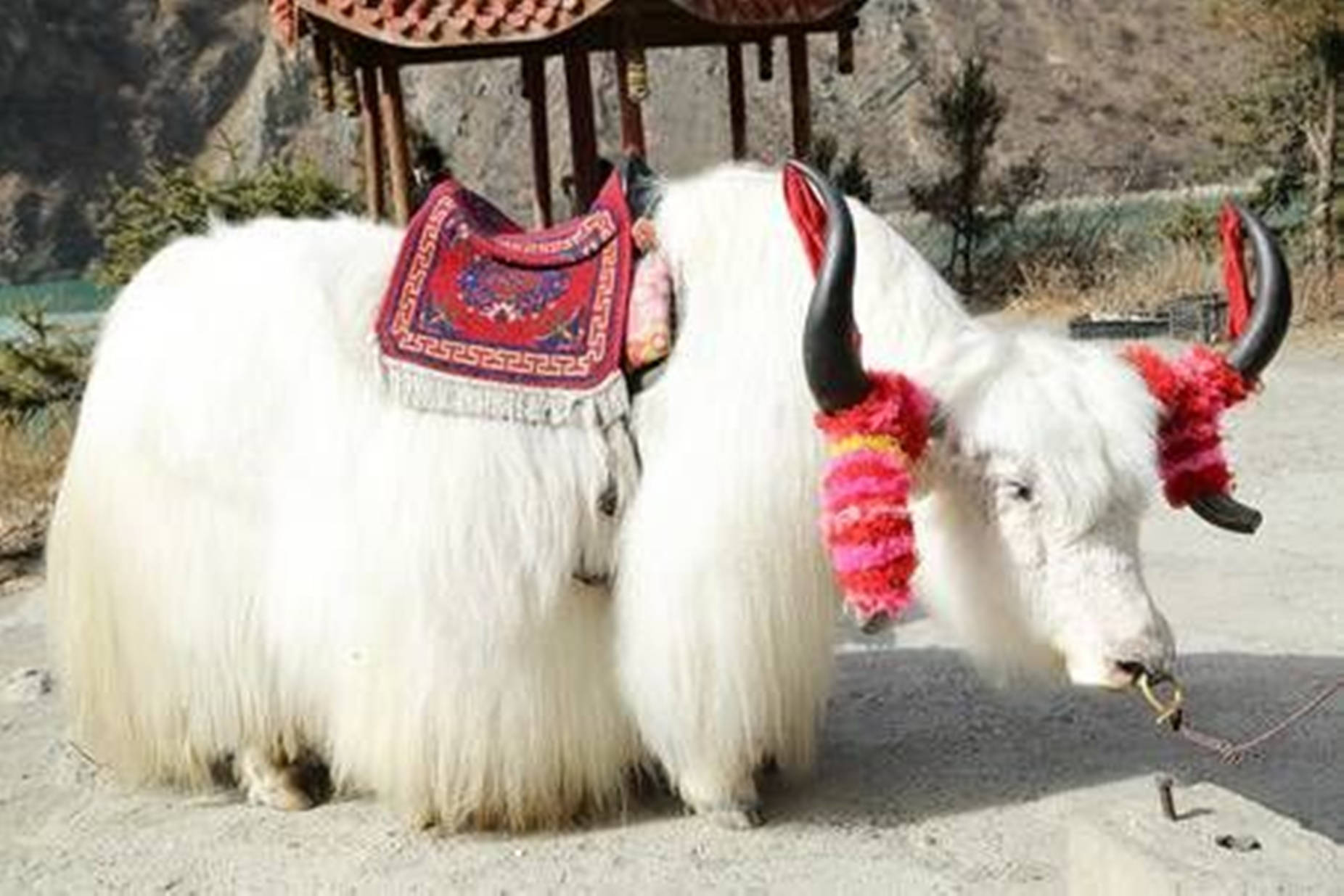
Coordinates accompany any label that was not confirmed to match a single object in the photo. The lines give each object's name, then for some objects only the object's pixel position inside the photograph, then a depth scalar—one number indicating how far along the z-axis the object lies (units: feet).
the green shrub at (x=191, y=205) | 38.42
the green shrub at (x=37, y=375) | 32.78
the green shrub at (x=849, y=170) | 60.29
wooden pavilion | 24.68
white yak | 10.25
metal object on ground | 8.82
